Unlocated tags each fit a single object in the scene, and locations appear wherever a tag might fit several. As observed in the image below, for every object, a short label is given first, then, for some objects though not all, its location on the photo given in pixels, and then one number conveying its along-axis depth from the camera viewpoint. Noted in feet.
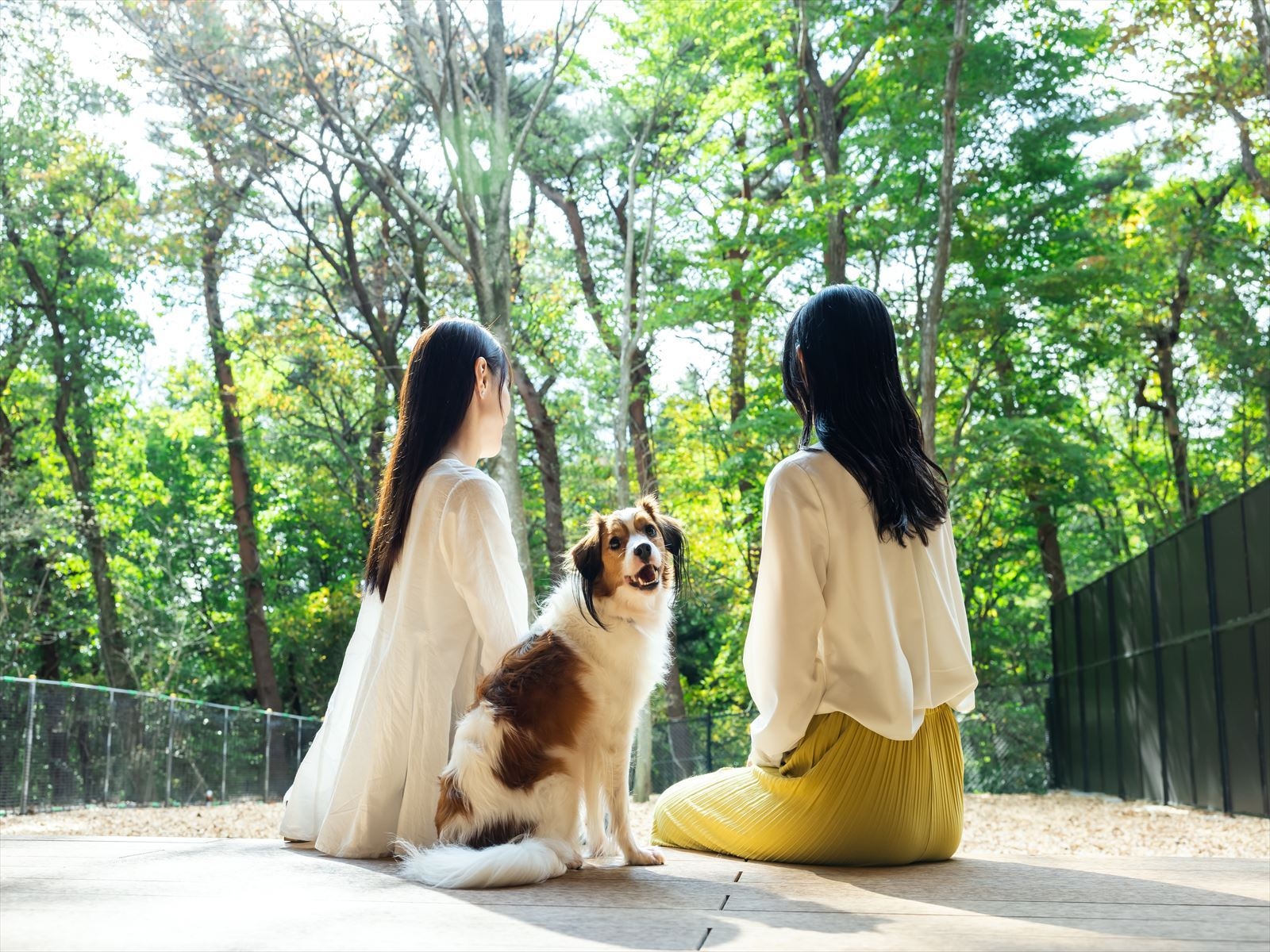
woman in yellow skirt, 11.25
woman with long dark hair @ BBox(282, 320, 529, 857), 12.62
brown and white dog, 10.93
